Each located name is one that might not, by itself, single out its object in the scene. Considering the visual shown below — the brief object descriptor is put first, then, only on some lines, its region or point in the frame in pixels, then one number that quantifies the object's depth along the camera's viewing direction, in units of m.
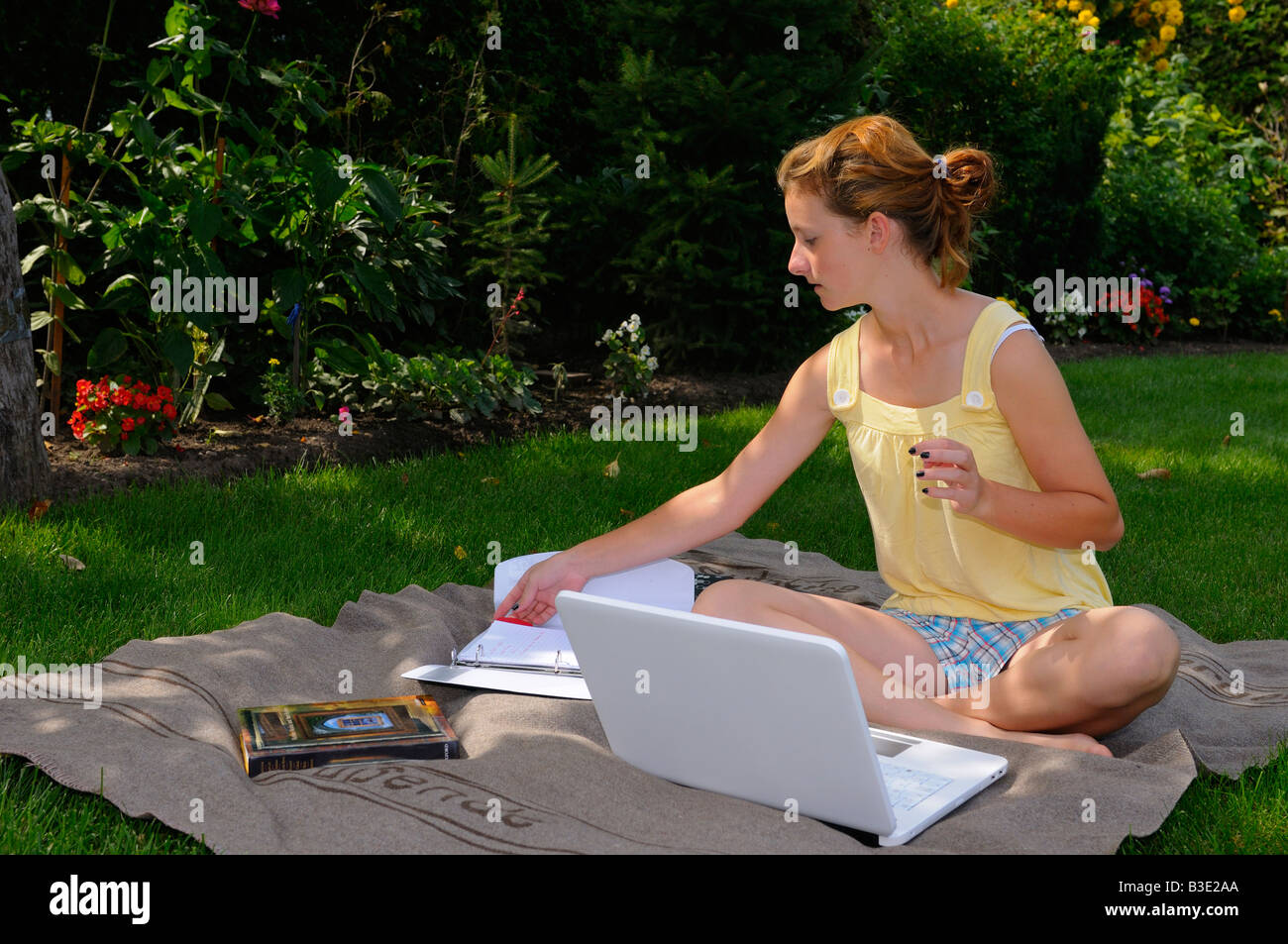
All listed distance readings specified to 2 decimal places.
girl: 2.54
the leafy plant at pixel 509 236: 6.11
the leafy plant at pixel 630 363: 6.27
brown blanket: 2.04
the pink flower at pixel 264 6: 4.88
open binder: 2.76
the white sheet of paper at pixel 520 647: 2.83
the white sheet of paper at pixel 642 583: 2.92
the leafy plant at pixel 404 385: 5.48
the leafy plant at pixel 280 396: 5.25
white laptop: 1.89
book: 2.31
